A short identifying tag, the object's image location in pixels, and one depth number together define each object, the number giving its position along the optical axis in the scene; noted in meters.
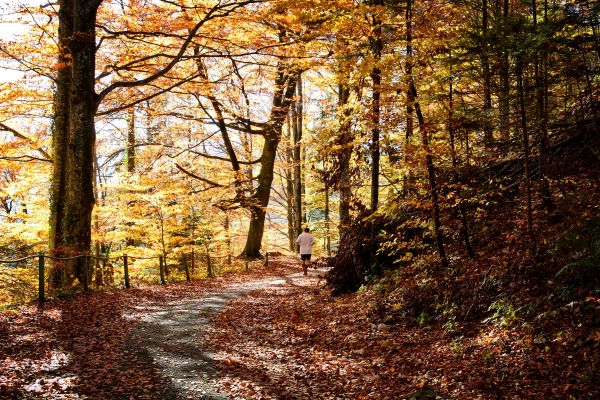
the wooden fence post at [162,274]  14.59
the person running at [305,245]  16.73
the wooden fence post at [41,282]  9.07
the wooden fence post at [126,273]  12.68
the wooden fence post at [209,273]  18.08
